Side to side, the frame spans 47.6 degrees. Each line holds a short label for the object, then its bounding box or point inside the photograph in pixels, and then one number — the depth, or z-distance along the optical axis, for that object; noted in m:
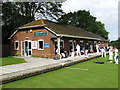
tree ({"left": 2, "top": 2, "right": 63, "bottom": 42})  22.98
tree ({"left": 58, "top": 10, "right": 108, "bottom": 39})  49.50
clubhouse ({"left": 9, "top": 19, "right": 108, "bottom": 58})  16.36
